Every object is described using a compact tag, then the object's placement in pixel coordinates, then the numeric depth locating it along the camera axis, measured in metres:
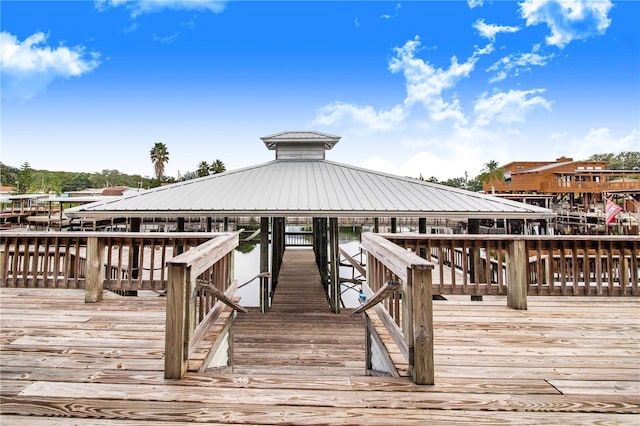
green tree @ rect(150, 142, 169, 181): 43.34
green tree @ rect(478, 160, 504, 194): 42.66
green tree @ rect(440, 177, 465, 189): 55.77
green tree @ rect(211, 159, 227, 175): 38.19
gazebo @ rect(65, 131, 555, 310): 5.89
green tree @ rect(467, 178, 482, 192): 59.36
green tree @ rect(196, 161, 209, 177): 37.72
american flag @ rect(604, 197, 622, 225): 16.69
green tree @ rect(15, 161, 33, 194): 40.56
